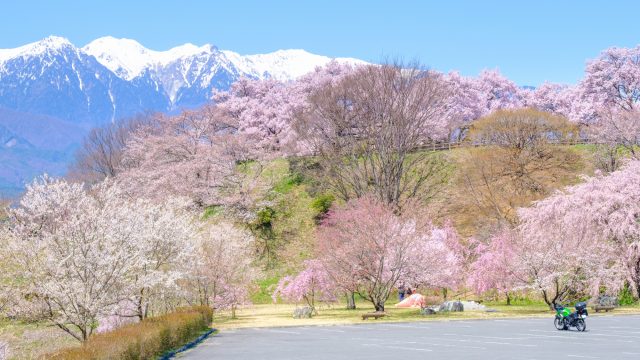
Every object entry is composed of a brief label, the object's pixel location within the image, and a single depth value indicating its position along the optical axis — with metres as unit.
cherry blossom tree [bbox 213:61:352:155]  91.12
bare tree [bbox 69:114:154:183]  104.06
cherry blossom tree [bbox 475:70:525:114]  106.00
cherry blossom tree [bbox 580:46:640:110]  90.06
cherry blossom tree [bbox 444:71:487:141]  87.72
